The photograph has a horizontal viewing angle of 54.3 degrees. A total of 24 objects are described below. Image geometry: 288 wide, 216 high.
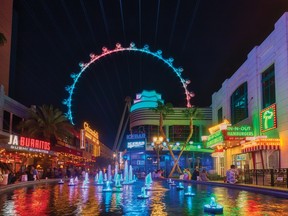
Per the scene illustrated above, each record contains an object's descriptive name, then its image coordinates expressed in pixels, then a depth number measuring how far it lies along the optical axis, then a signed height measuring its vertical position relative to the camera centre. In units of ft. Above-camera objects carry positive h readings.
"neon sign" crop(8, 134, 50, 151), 86.27 +0.66
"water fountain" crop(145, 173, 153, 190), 80.69 -10.94
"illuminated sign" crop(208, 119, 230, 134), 95.34 +6.94
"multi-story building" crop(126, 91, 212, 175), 182.59 +5.42
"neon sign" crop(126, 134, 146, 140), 185.32 +6.20
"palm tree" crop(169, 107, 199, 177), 142.83 +17.16
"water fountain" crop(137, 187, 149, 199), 47.98 -8.63
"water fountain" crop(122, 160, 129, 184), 94.69 -12.00
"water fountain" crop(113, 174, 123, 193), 63.98 -10.66
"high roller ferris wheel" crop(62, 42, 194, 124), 156.45 +45.02
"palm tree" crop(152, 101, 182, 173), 154.93 +20.51
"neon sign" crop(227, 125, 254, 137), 91.36 +5.11
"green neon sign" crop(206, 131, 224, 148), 98.46 +2.95
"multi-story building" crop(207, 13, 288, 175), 75.40 +12.31
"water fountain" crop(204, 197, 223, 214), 33.06 -7.35
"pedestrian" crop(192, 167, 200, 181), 99.23 -10.24
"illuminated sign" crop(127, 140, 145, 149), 185.62 +0.94
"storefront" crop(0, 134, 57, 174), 87.17 -3.26
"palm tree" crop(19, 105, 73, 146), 118.95 +8.65
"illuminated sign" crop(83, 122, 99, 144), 198.43 +9.00
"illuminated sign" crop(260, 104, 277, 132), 78.22 +8.23
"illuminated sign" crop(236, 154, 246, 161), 102.55 -3.92
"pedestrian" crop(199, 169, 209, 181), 92.81 -9.87
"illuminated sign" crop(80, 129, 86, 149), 184.24 +3.87
